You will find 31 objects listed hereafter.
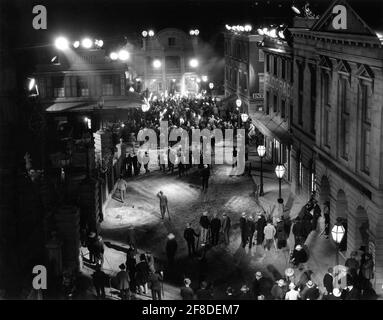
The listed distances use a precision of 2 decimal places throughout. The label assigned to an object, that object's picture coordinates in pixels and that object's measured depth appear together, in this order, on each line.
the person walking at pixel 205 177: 34.71
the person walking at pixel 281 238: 24.62
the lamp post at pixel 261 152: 33.22
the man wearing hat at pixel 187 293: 17.78
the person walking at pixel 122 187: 33.00
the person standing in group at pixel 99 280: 19.44
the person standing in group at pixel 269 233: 24.25
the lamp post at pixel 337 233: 20.39
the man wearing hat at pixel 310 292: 17.92
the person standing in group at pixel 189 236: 24.06
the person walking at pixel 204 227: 25.47
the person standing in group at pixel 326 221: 27.27
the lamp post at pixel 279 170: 29.62
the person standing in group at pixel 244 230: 24.80
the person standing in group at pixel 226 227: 25.75
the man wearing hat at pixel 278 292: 17.80
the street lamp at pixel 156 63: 81.56
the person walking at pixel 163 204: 29.52
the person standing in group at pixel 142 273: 20.22
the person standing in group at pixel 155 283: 19.39
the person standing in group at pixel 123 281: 19.38
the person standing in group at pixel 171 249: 23.33
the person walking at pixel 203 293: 17.48
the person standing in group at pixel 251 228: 25.12
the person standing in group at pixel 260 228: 24.71
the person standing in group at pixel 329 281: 18.95
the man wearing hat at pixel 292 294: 17.61
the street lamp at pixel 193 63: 83.06
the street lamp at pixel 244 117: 46.23
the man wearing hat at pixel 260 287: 18.58
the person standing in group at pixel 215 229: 25.47
